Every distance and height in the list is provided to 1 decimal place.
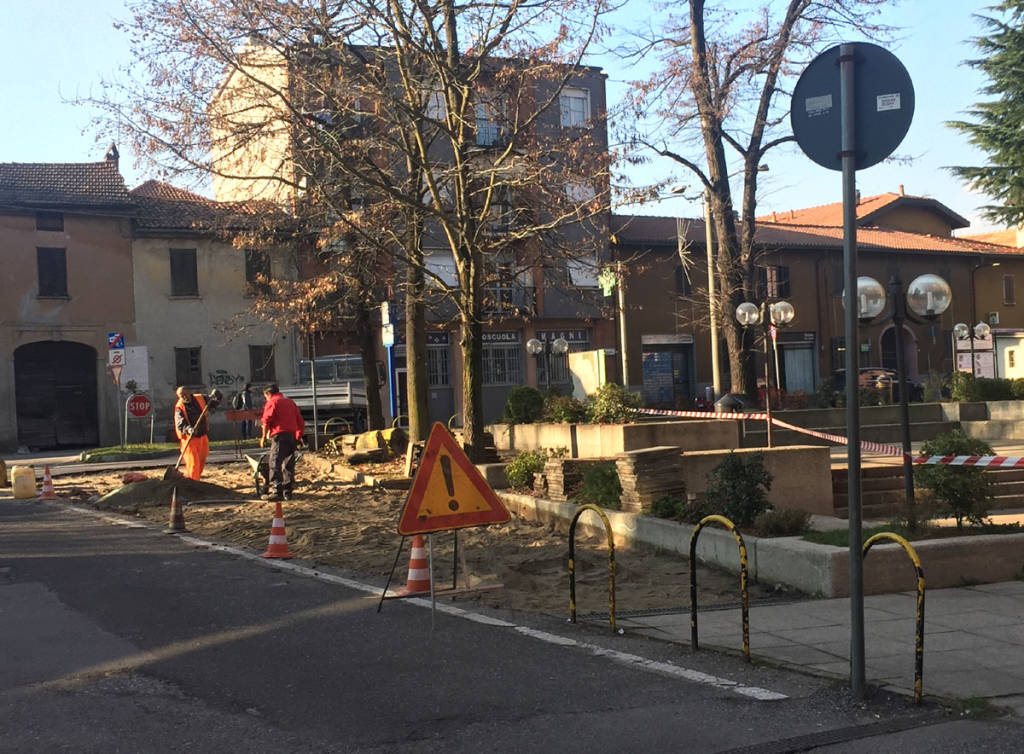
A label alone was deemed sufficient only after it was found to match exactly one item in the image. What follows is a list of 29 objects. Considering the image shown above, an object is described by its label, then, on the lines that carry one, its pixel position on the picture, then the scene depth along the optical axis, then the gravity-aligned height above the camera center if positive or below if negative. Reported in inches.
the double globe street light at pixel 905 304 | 437.4 +26.7
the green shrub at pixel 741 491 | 375.2 -43.9
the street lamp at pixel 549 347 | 1205.1 +35.0
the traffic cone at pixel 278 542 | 421.2 -62.9
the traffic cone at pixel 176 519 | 509.7 -62.7
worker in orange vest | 669.9 -24.2
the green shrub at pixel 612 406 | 607.8 -19.0
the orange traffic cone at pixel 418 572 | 336.5 -62.2
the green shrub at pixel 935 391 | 949.8 -26.8
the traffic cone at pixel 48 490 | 703.7 -64.1
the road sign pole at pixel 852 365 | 210.7 +0.0
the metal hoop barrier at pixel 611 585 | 281.6 -57.4
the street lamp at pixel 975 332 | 1288.1 +36.2
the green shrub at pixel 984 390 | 865.5 -25.1
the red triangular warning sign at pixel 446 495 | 291.1 -32.8
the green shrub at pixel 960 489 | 376.5 -46.4
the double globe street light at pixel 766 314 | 798.5 +42.3
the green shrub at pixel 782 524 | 368.5 -55.5
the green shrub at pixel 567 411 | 635.5 -21.6
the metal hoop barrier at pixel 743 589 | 243.7 -52.9
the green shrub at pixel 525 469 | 538.0 -47.6
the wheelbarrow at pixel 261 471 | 651.0 -52.7
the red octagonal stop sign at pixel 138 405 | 885.8 -11.0
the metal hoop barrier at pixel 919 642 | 208.4 -55.9
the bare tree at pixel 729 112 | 898.1 +224.4
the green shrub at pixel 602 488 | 456.4 -50.3
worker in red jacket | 624.7 -29.5
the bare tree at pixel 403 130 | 602.9 +159.0
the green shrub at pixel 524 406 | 707.4 -19.2
